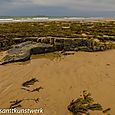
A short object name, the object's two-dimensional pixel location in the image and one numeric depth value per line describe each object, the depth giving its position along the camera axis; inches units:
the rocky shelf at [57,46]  206.0
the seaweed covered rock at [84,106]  103.8
